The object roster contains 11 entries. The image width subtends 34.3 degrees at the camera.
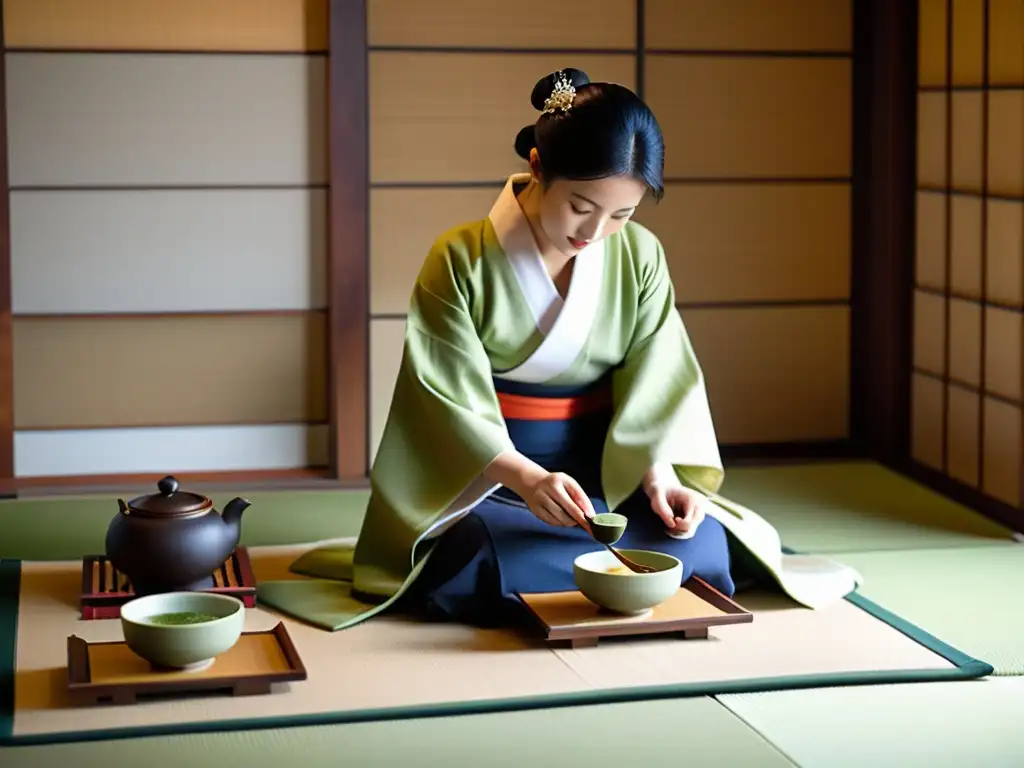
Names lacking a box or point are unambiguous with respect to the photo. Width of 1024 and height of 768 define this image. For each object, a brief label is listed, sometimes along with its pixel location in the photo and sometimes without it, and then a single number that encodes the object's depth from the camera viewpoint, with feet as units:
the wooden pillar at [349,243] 17.17
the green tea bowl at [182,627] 10.11
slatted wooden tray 12.16
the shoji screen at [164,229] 17.02
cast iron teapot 11.94
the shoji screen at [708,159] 17.63
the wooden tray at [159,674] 10.07
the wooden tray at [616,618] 11.21
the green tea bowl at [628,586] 11.25
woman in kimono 11.85
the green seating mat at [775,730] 9.37
